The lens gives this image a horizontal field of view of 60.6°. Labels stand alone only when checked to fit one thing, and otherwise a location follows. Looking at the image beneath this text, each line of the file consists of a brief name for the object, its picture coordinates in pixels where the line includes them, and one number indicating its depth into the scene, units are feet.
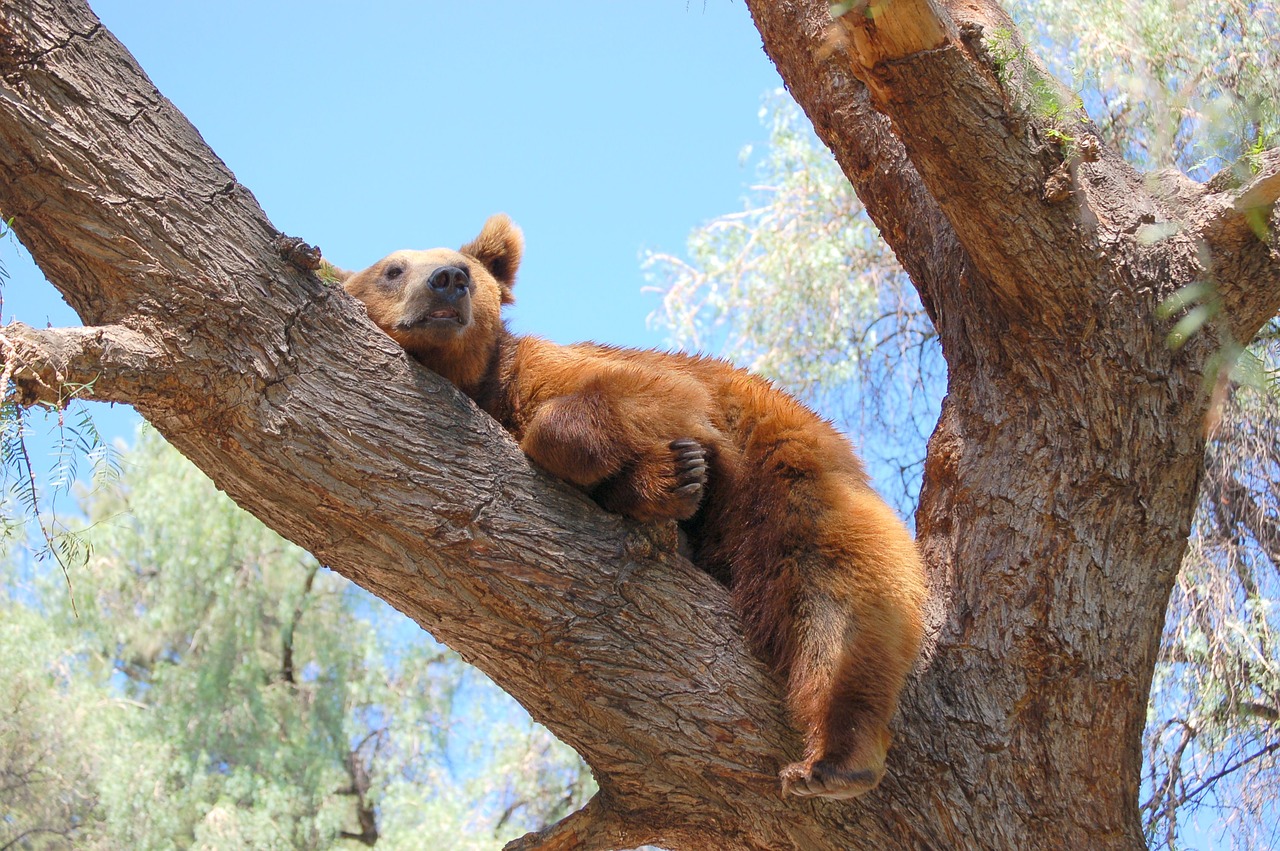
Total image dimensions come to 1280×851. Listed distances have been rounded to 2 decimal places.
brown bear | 11.64
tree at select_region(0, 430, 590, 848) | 32.96
